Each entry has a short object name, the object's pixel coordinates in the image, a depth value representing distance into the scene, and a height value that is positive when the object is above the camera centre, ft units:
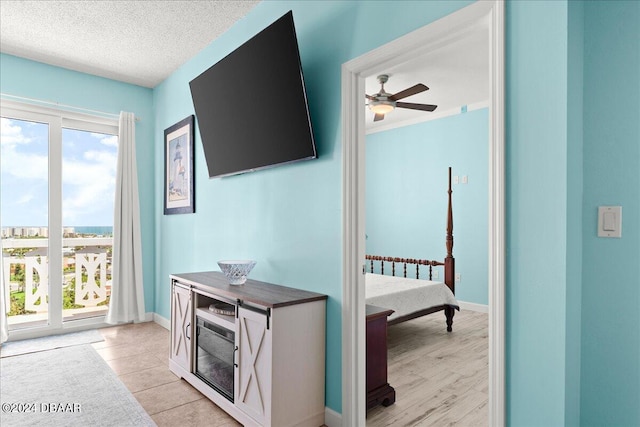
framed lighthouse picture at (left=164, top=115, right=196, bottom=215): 12.21 +1.47
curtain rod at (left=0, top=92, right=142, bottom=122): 11.79 +3.52
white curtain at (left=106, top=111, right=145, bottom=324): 13.50 -1.01
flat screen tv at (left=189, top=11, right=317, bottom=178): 7.14 +2.30
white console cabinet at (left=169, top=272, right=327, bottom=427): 6.40 -2.60
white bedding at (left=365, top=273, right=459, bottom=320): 11.19 -2.55
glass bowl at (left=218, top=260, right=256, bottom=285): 8.30 -1.29
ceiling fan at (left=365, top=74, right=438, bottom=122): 11.29 +3.49
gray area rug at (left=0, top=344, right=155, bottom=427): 7.20 -3.91
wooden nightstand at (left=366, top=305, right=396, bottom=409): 7.59 -3.05
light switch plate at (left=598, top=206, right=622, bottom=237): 4.47 -0.12
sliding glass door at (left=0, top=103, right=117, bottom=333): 12.06 -0.14
